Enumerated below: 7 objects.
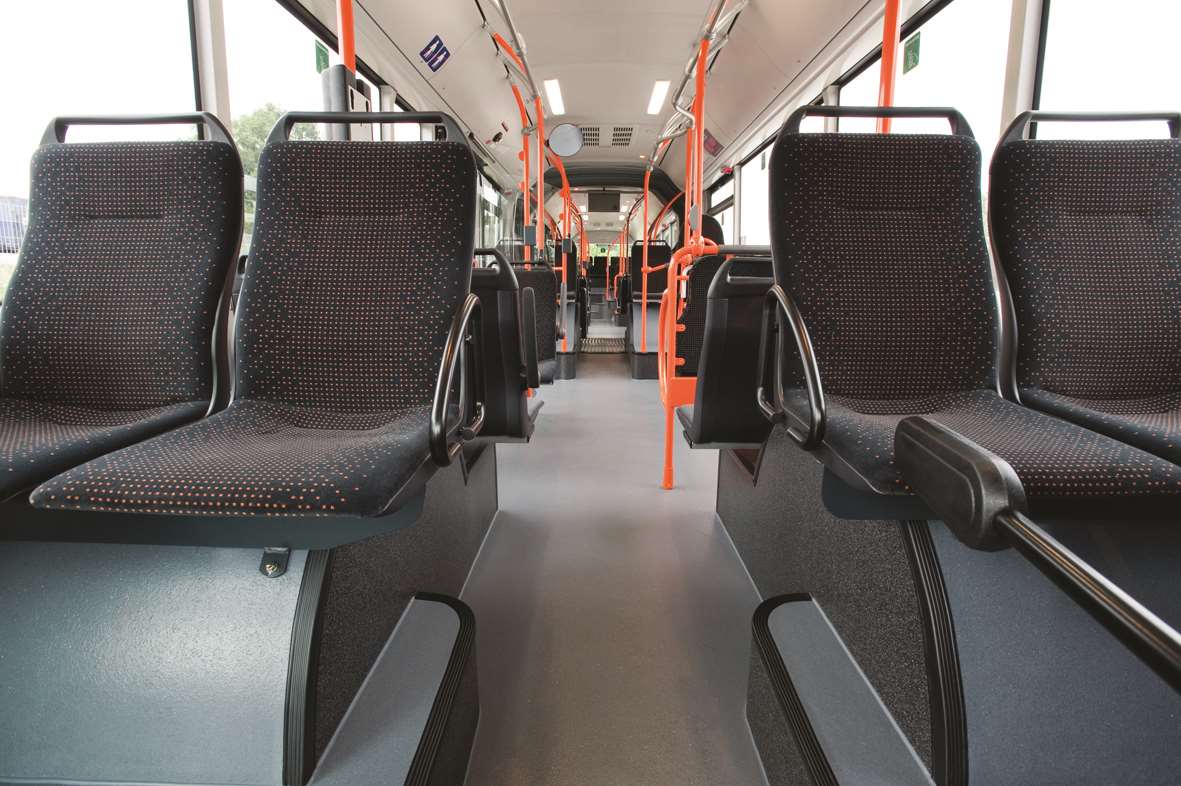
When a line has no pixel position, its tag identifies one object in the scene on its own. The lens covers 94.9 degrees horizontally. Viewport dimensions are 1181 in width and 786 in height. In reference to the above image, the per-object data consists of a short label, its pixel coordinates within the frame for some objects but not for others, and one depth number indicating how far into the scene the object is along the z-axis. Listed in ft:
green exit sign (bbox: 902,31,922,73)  12.21
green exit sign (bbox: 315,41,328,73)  12.44
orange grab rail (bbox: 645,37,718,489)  7.93
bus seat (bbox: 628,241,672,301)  20.66
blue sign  16.93
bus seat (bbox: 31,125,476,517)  4.24
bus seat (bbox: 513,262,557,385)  12.87
